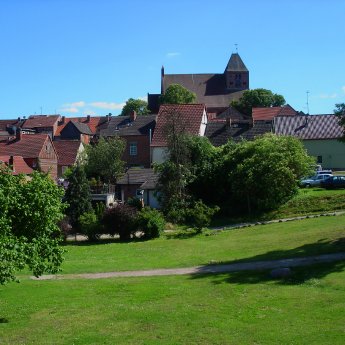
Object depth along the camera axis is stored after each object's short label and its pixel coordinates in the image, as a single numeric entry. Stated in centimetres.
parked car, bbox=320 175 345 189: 4641
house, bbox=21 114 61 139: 10256
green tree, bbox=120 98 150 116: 11292
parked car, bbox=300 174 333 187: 4991
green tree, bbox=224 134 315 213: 4103
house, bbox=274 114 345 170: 6725
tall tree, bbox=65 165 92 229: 4297
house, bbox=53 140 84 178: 7750
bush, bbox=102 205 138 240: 3866
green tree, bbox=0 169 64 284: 1664
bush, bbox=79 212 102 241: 3941
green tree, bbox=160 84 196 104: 10731
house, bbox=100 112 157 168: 7181
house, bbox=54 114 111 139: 9775
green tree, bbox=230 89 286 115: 10862
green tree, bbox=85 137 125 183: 6294
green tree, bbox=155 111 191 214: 4472
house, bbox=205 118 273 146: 6738
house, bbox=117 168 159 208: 5050
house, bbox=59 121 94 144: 9725
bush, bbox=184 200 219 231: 3741
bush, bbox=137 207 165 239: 3794
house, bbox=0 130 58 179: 6894
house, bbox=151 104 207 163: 6488
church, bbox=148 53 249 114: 12200
